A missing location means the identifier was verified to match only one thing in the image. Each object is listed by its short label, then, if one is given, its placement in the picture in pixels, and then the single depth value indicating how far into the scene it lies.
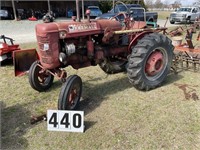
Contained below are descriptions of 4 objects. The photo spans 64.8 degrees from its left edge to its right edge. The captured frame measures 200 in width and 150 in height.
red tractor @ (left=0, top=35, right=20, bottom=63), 4.03
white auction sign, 2.15
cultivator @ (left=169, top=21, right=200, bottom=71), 3.78
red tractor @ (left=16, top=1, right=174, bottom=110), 2.36
